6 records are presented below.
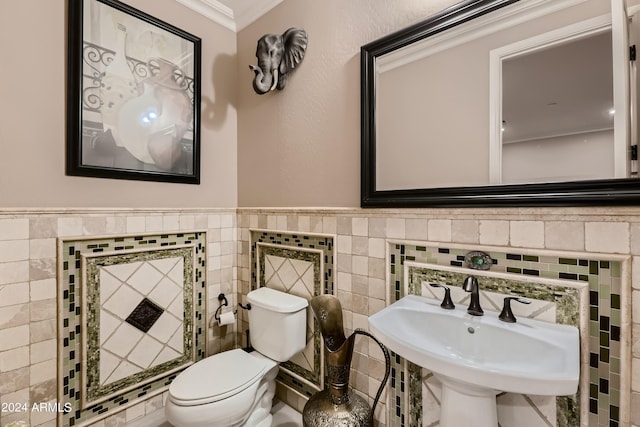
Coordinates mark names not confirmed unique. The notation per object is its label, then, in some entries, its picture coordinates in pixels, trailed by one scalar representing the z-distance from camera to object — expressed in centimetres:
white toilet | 123
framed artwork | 139
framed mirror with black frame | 85
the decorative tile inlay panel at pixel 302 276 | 156
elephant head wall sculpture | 163
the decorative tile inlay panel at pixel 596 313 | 85
